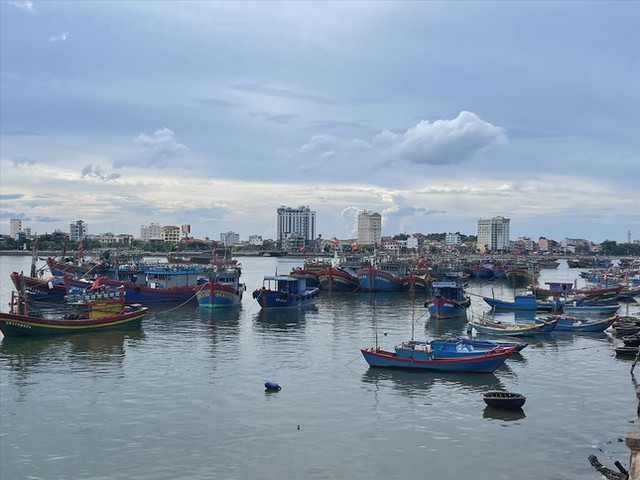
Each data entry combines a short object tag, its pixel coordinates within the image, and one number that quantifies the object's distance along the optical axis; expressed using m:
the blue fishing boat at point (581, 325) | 50.78
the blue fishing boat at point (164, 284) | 69.19
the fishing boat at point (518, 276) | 120.96
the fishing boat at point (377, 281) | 90.88
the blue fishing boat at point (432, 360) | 34.47
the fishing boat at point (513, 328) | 48.00
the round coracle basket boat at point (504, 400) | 28.02
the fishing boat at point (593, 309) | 63.75
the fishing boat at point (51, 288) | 66.05
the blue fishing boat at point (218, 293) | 65.88
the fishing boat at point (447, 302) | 60.75
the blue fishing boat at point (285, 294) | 66.12
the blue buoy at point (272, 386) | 30.95
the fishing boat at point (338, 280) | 92.50
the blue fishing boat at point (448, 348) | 35.16
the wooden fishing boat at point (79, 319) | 44.06
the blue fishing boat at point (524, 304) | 64.38
